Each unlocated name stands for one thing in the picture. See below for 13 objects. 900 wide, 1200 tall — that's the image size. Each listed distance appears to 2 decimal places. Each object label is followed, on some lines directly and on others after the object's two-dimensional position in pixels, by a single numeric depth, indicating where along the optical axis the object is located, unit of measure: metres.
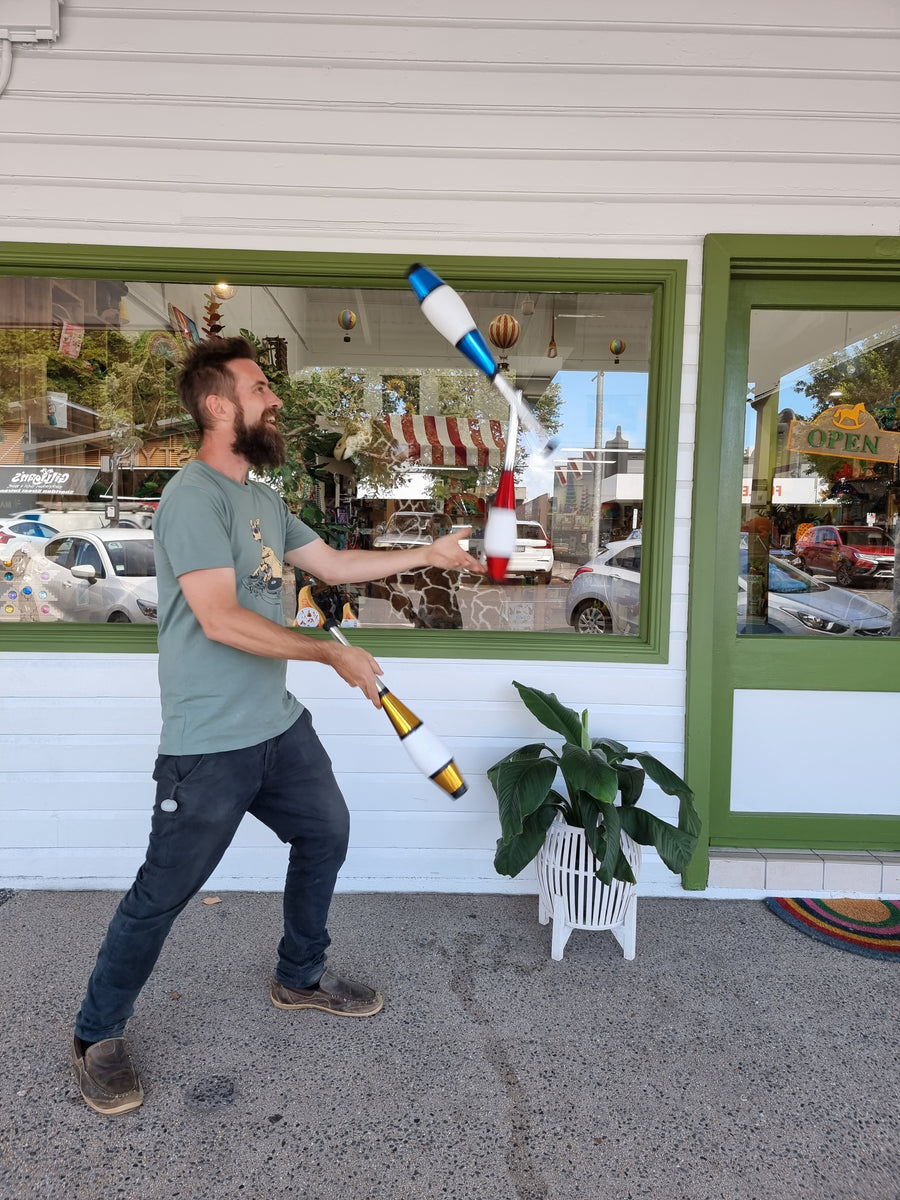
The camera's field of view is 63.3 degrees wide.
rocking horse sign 3.15
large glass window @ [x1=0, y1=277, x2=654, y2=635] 3.17
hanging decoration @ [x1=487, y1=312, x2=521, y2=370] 3.63
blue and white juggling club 1.81
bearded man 1.80
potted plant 2.37
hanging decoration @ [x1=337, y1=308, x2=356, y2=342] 3.70
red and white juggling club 1.83
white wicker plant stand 2.47
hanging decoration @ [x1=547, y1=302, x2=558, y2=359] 3.69
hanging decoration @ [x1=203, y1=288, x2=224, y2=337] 3.23
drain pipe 2.70
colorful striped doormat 2.63
